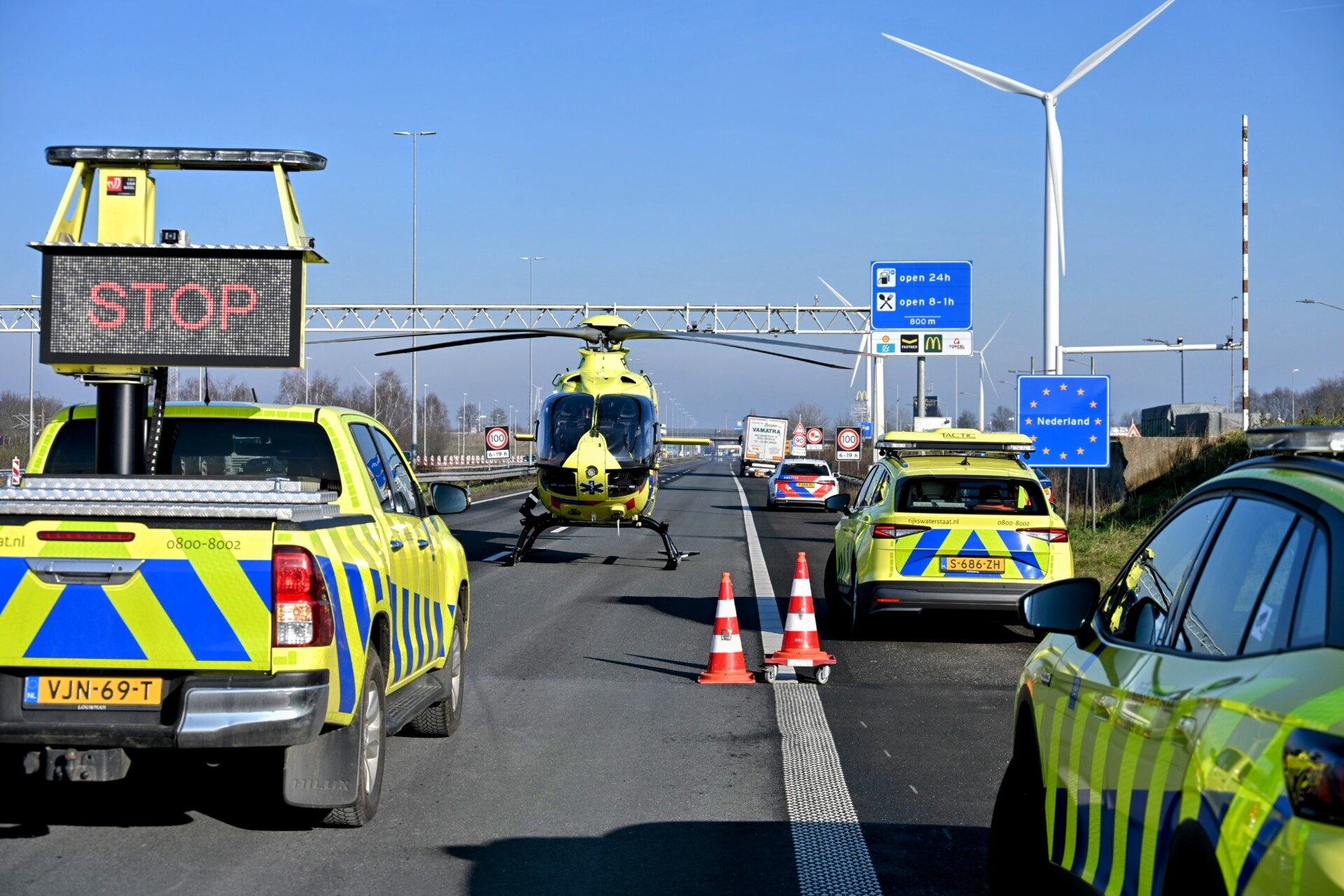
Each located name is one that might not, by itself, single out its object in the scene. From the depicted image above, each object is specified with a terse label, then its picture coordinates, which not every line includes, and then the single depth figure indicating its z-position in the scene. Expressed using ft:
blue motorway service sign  106.11
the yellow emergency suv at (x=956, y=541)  41.06
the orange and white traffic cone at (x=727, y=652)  34.83
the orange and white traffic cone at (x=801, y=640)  35.37
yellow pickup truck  18.25
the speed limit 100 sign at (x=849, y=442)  184.03
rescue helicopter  71.20
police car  140.05
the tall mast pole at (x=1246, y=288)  76.28
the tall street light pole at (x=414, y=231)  188.07
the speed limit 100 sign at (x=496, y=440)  163.32
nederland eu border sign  70.90
